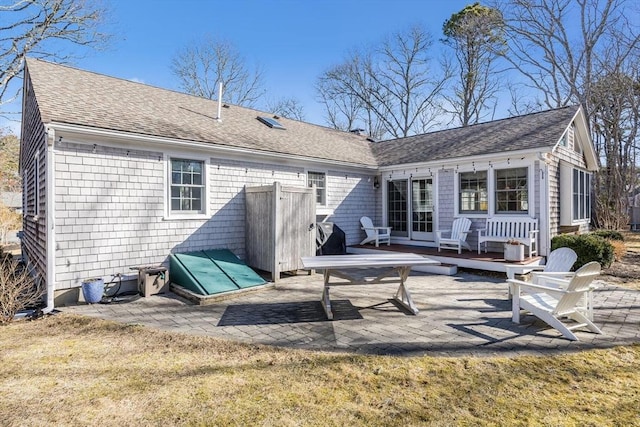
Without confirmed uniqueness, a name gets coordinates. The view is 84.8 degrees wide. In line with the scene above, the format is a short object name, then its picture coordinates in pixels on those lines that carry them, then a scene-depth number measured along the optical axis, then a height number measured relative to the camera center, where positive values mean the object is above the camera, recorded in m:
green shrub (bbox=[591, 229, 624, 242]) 10.89 -0.67
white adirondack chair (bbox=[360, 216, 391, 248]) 10.78 -0.60
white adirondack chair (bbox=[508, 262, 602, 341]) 4.09 -1.13
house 6.06 +1.01
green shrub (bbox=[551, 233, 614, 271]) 8.04 -0.78
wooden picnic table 4.89 -0.71
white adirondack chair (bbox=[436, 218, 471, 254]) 9.19 -0.56
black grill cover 9.61 -0.70
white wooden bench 8.29 -0.42
